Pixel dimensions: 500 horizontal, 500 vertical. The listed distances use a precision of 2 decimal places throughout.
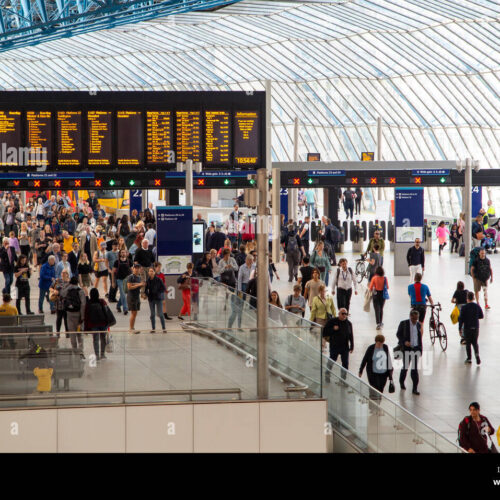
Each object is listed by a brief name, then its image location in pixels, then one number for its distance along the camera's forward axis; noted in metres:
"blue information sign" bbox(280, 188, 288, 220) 36.12
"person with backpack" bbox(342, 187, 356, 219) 44.44
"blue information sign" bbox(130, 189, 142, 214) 39.09
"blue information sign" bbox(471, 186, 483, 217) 38.06
